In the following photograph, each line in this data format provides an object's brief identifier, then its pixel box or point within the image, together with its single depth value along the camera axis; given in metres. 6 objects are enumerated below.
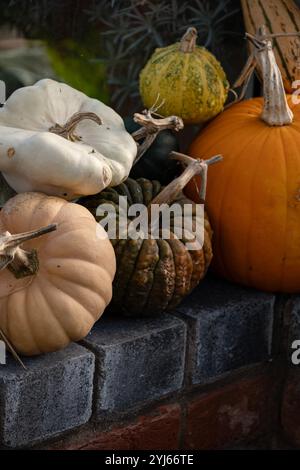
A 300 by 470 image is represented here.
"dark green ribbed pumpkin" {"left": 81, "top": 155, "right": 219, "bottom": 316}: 3.47
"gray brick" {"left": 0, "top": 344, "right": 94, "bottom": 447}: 3.07
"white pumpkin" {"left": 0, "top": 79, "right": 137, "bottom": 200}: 3.30
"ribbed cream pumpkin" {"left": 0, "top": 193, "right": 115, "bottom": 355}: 3.11
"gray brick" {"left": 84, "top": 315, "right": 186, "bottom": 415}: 3.34
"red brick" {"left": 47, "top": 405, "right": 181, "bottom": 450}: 3.37
